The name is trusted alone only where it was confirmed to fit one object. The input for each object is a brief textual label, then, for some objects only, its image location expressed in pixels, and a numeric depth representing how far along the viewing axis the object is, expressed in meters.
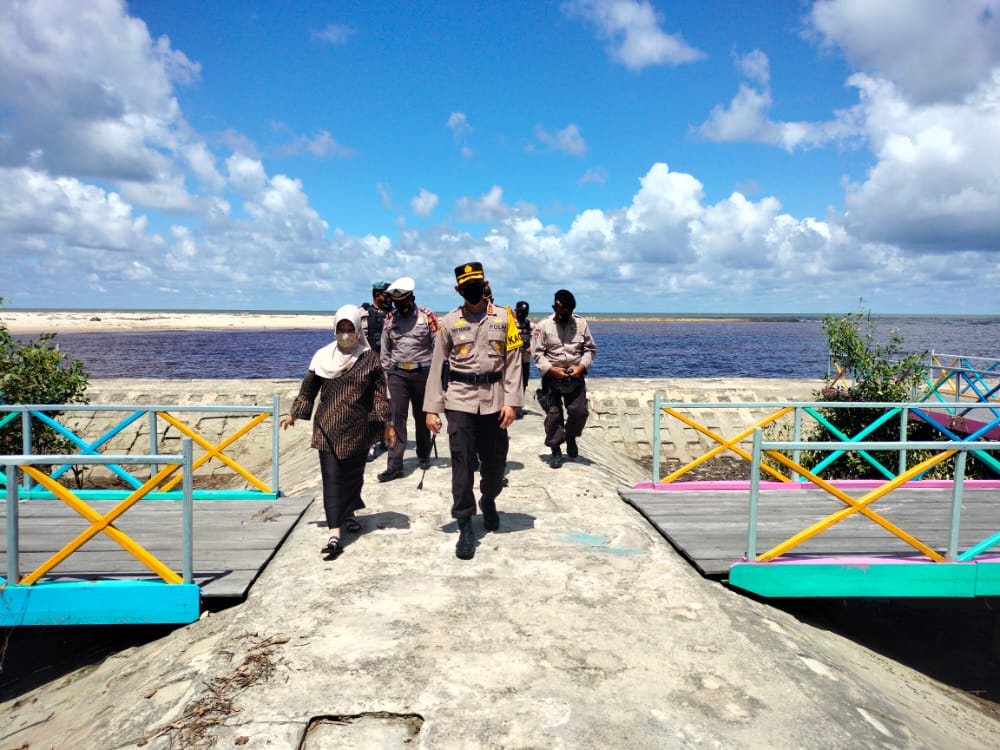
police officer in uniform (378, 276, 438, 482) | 6.62
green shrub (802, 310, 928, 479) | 9.69
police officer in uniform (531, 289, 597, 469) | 6.92
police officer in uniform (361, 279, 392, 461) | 7.55
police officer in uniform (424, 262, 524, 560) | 4.73
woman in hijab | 4.78
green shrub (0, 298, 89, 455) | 7.86
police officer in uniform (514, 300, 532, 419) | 9.08
